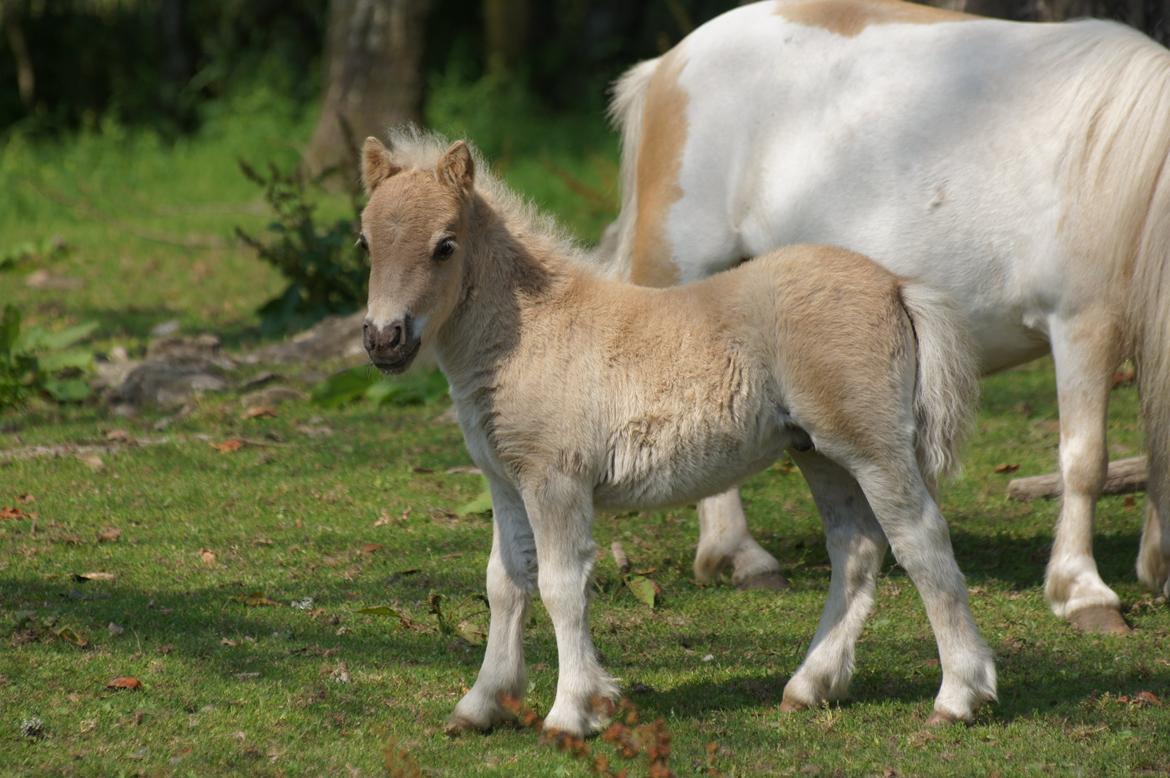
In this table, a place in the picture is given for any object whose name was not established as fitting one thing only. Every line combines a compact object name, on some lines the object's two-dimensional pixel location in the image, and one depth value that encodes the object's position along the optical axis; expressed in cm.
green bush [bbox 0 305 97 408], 1787
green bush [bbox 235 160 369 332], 2145
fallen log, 1427
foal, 874
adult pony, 1125
